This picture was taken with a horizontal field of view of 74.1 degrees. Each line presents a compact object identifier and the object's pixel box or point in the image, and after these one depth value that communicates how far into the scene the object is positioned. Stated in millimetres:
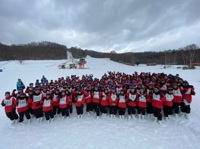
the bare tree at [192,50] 39831
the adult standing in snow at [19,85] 10383
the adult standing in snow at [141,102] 5965
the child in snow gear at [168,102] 5703
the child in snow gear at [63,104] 6223
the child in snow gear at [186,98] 5848
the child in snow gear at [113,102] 6242
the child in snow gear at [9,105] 5828
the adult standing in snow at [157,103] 5595
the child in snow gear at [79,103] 6379
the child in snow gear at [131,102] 6047
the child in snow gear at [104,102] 6348
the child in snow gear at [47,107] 5941
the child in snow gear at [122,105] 6117
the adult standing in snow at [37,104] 6023
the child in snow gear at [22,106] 5875
